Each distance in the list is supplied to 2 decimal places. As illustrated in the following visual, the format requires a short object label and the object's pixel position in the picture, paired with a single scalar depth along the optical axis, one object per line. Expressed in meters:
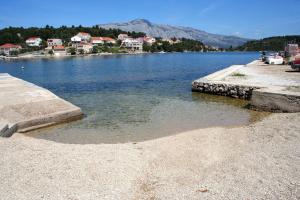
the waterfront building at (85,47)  136.56
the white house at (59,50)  124.92
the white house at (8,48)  127.41
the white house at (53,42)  142.54
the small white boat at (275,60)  32.72
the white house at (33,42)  144.93
